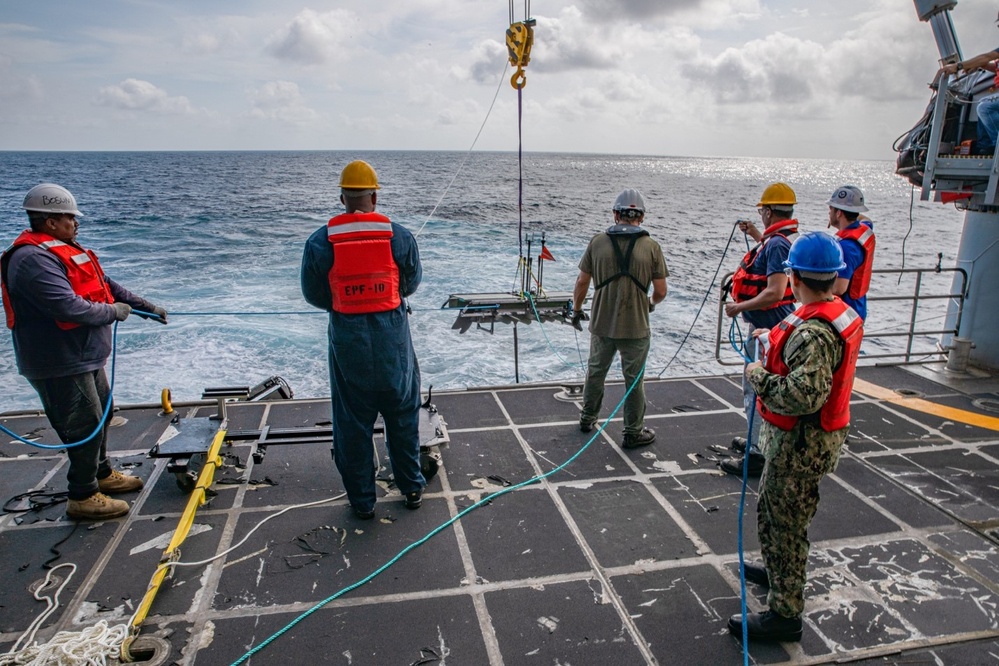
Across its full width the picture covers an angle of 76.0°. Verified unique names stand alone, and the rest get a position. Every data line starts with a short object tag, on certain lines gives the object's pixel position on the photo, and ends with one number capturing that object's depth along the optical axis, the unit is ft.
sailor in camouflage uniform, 8.09
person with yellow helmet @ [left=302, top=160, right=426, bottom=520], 11.44
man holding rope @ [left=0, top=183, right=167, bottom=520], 11.67
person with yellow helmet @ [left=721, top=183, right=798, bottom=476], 13.66
